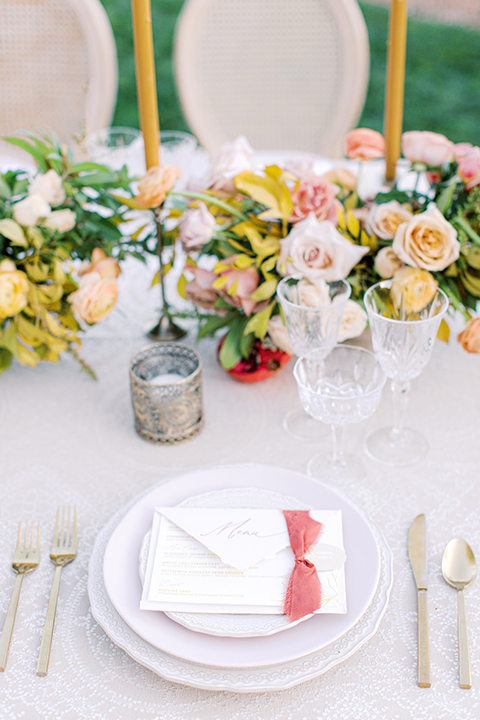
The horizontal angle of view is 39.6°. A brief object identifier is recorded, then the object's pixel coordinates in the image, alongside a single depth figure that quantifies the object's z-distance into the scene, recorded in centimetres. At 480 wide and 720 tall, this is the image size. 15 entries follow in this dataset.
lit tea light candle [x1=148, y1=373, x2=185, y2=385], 89
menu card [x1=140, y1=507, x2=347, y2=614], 63
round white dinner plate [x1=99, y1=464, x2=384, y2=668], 60
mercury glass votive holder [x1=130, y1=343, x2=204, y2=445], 86
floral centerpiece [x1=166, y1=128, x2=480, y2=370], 87
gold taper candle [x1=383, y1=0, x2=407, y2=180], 95
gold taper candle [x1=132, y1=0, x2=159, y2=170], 91
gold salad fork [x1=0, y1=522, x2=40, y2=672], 64
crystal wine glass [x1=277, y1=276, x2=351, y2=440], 83
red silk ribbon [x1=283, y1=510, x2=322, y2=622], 62
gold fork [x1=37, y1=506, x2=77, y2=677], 62
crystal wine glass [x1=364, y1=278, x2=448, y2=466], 80
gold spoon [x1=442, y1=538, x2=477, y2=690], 62
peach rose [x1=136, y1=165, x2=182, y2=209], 89
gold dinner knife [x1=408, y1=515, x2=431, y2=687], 60
